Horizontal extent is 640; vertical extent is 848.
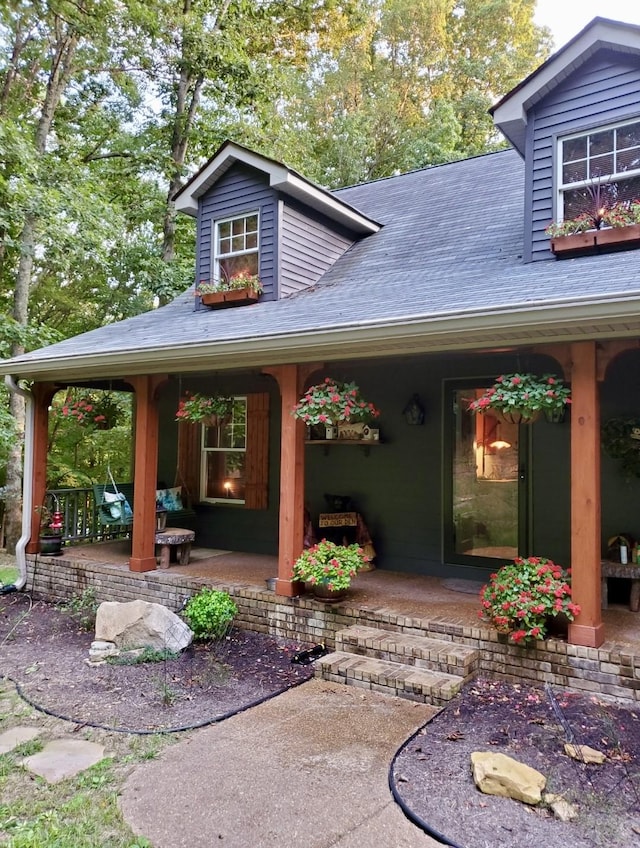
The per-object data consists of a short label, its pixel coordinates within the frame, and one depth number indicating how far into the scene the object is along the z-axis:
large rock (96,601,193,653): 4.80
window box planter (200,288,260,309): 6.94
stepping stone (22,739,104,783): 3.01
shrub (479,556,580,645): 3.92
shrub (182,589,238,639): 4.97
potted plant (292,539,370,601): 4.86
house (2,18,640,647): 4.07
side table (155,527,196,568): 6.41
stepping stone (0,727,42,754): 3.33
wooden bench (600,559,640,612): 4.71
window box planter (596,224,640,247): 4.86
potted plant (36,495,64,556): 7.07
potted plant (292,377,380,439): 4.89
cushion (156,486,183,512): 7.25
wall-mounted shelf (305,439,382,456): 6.51
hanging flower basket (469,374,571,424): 3.97
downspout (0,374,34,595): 7.04
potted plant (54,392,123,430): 7.23
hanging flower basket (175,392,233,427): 6.05
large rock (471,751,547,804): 2.67
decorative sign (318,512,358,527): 6.59
